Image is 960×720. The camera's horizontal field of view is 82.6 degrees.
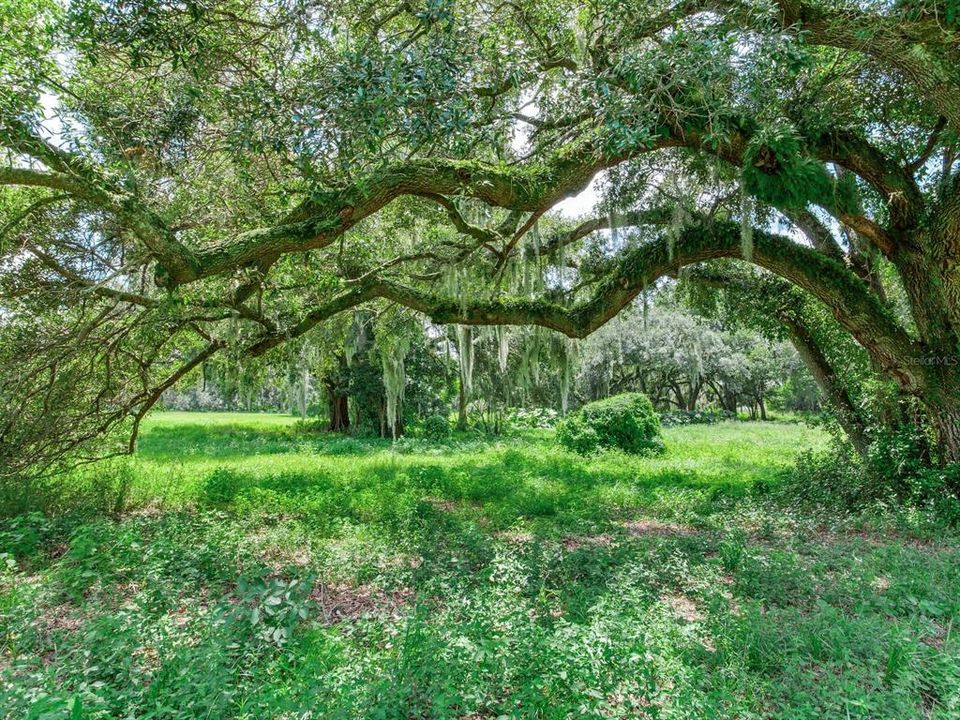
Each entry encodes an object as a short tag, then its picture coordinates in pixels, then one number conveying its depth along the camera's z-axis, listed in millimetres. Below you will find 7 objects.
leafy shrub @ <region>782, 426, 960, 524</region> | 5379
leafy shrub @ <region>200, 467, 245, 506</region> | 6855
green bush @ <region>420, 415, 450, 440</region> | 16008
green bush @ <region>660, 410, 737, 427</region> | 25422
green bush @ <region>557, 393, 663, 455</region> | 11945
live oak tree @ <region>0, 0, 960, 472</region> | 3830
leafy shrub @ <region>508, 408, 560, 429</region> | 20517
